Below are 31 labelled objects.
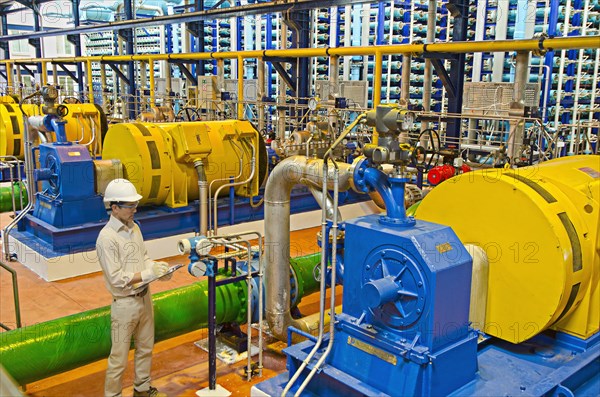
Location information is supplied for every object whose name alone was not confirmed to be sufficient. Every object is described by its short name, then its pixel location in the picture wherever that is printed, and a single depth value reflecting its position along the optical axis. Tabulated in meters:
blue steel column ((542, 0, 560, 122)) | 10.09
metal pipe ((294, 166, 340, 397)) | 3.09
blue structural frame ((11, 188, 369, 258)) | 6.38
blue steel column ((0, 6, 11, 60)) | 22.93
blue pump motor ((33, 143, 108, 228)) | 6.36
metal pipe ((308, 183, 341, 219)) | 4.09
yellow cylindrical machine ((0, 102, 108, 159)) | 10.05
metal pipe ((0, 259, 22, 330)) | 4.06
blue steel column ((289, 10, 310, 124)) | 11.03
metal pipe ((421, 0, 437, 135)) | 9.37
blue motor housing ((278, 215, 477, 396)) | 2.81
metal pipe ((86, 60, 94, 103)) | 15.62
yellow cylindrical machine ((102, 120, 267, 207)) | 6.90
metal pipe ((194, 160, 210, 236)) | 7.05
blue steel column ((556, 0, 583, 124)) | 10.94
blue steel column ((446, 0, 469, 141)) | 8.64
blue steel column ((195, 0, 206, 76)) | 13.27
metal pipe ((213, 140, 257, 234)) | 7.41
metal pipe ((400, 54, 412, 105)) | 8.97
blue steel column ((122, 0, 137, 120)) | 15.78
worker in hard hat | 3.45
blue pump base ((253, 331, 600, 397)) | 3.04
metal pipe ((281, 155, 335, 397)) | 3.15
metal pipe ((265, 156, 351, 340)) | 4.05
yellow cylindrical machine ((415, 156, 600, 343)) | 3.17
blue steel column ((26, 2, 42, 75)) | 21.14
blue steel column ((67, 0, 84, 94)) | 17.77
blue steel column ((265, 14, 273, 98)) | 15.16
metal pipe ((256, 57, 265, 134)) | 10.94
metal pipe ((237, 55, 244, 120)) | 11.21
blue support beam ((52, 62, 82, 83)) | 17.37
